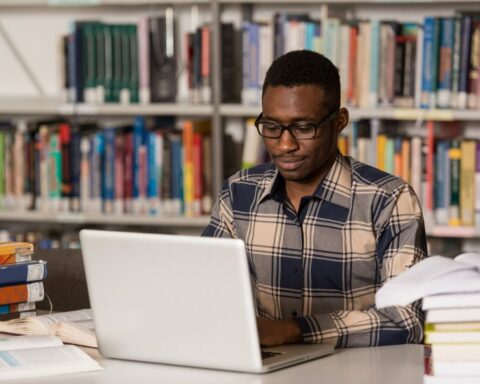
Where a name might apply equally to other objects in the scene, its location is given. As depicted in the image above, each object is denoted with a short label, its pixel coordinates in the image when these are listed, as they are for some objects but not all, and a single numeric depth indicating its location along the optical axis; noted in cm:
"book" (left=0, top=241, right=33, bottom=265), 384
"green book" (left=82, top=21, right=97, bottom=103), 536
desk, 338
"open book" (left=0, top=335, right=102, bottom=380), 347
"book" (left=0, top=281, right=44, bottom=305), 382
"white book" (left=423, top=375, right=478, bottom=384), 305
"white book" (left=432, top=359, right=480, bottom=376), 305
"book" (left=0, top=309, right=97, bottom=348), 363
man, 379
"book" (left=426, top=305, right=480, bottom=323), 302
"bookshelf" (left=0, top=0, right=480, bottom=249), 507
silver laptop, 332
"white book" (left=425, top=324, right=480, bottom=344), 304
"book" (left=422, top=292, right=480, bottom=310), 300
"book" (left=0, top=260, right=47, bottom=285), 380
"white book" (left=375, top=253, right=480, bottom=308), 300
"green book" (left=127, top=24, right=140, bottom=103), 533
